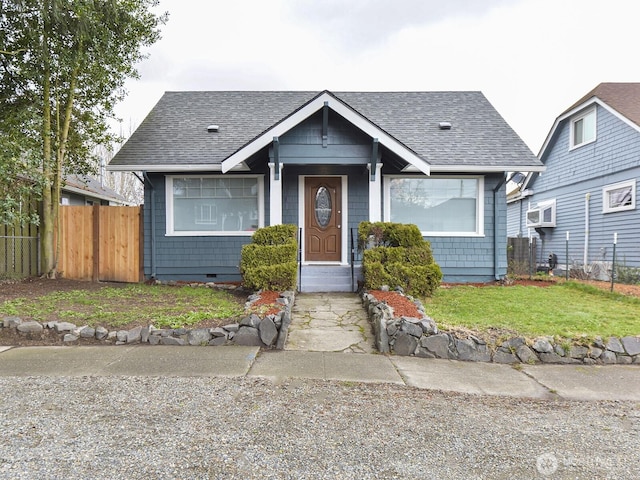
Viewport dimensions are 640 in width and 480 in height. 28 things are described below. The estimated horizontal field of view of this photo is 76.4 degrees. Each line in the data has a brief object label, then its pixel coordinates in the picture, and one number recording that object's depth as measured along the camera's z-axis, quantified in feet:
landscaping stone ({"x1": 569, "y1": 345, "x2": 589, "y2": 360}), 15.19
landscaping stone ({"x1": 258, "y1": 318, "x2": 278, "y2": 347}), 16.16
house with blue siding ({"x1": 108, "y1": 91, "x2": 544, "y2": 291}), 30.50
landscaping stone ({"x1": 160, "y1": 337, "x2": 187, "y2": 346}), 16.21
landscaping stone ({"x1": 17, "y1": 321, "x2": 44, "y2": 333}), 16.57
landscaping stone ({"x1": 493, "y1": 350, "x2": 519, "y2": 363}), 15.17
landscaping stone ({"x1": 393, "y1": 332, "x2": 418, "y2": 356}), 15.72
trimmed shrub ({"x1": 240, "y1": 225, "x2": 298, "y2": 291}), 22.45
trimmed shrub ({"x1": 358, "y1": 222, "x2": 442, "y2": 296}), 23.03
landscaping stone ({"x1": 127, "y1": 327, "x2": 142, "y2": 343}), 16.33
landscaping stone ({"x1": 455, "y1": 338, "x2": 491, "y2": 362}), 15.29
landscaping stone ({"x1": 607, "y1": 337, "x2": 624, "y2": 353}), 15.29
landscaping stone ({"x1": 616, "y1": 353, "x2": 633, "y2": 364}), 15.23
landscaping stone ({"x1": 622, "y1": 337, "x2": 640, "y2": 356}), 15.29
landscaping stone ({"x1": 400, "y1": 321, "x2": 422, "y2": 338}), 15.72
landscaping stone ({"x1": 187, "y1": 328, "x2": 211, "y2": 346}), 16.22
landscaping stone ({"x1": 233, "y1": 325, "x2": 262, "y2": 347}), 16.25
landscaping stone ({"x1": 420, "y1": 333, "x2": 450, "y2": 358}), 15.53
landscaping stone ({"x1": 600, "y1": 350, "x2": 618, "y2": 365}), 15.17
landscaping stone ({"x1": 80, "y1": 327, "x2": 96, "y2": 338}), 16.46
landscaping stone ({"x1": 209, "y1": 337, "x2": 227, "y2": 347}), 16.28
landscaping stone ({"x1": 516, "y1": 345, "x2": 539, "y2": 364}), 15.16
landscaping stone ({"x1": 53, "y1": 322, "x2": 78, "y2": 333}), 16.57
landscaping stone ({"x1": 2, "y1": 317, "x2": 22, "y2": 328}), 16.79
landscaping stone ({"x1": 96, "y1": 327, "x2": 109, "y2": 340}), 16.40
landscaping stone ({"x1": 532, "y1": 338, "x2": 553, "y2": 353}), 15.25
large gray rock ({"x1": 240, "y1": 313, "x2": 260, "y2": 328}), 16.39
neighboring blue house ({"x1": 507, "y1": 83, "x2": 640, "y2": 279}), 37.68
